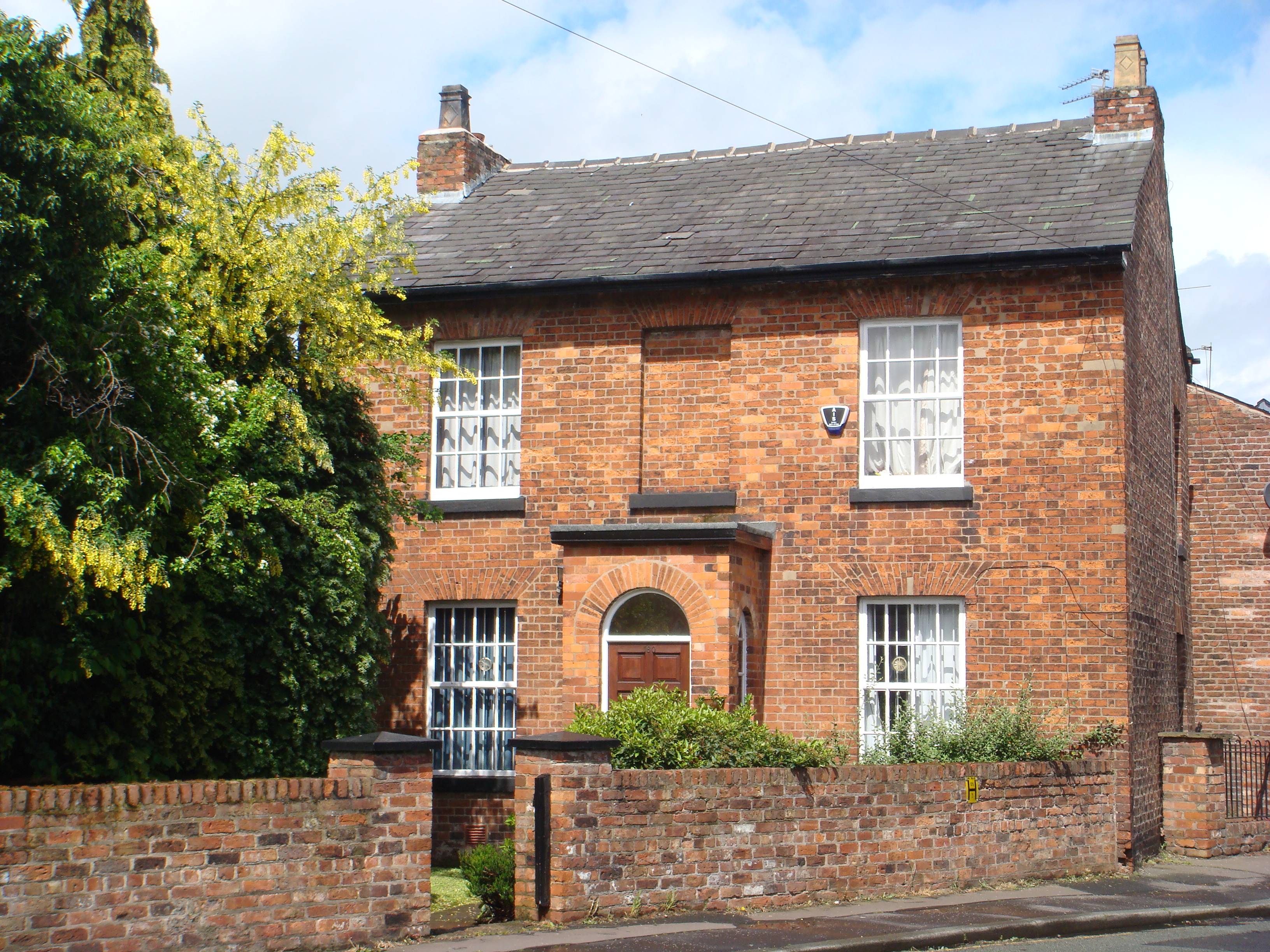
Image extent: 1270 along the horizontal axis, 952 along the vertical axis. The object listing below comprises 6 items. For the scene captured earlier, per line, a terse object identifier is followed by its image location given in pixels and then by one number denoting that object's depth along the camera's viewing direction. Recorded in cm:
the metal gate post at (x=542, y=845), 1041
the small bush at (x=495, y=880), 1097
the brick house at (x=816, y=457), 1492
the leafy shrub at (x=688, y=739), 1135
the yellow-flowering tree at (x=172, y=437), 929
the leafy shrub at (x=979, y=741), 1323
